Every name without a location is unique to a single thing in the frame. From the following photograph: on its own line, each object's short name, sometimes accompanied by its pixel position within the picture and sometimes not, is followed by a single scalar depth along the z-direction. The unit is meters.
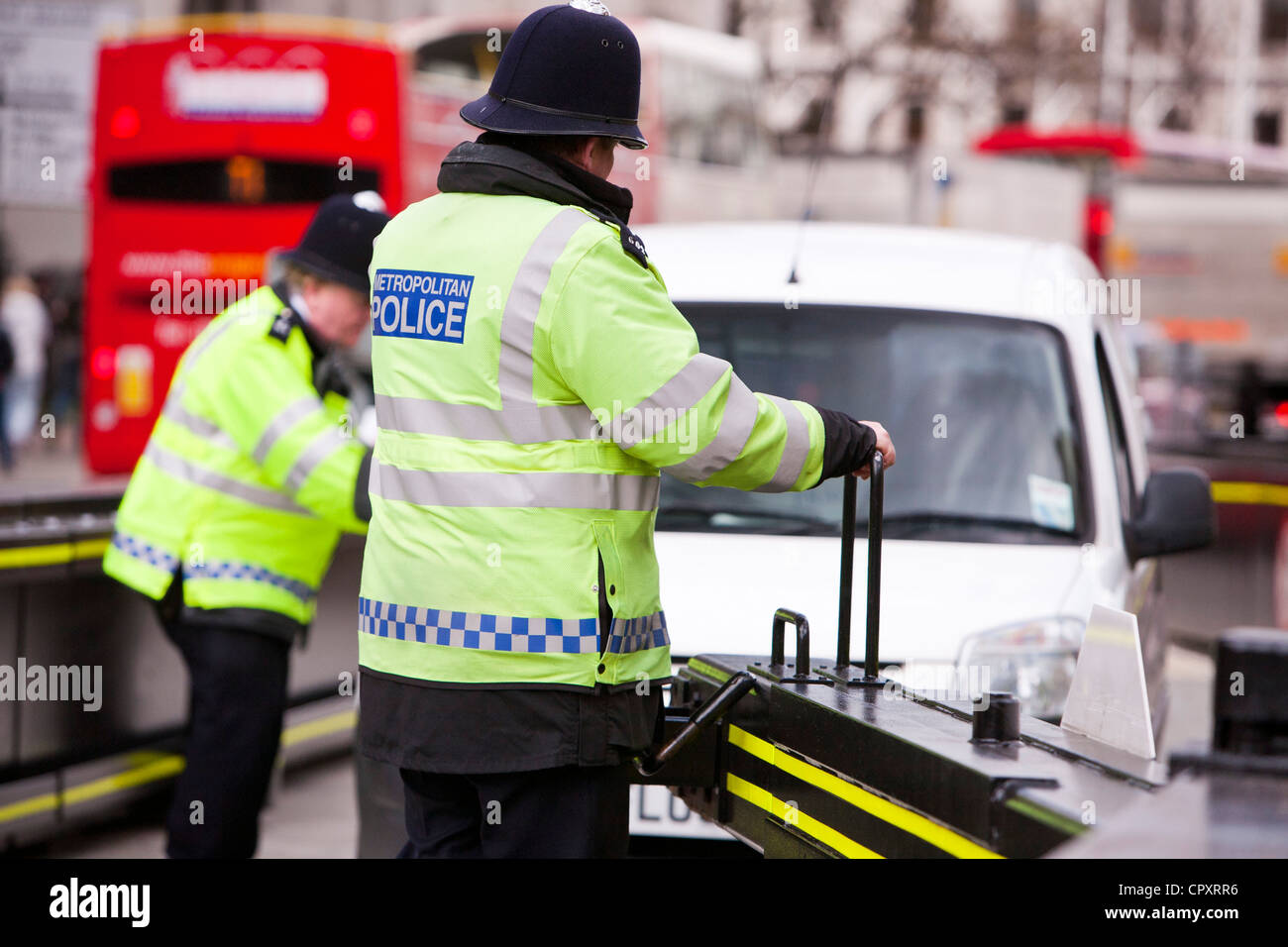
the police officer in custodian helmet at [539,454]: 5.27
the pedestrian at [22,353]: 39.78
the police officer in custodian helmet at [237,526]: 8.68
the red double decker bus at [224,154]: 28.27
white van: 8.10
